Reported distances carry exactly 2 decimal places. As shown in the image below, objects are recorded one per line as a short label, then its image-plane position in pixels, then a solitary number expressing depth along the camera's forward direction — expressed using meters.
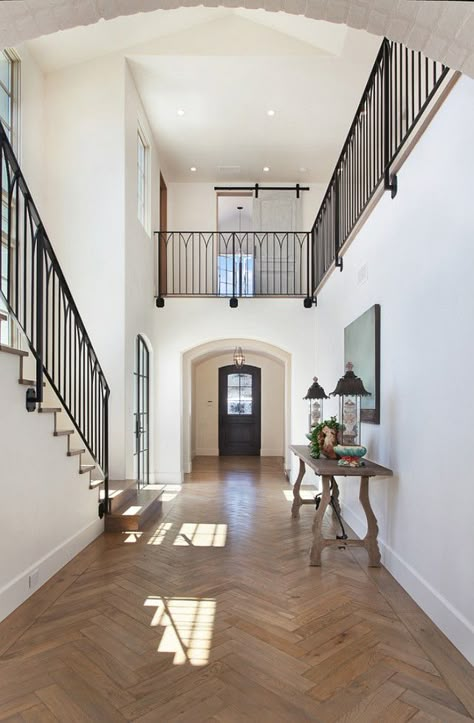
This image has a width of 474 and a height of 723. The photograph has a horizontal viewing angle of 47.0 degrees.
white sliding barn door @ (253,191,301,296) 10.92
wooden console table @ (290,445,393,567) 4.05
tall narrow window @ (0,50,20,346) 5.45
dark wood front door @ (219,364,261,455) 13.83
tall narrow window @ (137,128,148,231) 8.07
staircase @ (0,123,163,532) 3.88
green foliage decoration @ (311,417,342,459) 5.08
